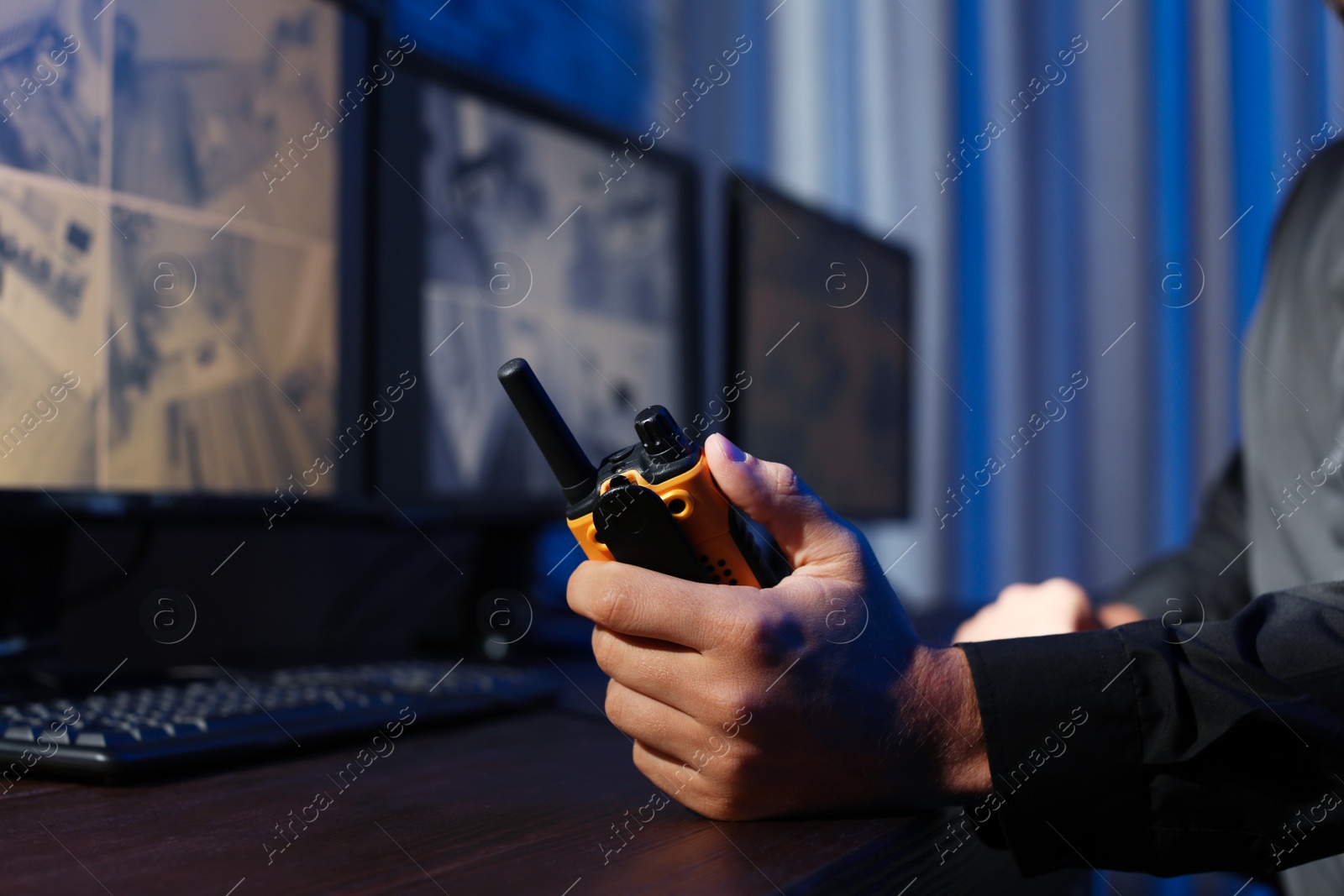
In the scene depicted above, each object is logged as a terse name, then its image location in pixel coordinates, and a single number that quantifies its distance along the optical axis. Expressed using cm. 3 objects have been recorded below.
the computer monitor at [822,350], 117
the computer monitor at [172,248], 60
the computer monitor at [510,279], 86
